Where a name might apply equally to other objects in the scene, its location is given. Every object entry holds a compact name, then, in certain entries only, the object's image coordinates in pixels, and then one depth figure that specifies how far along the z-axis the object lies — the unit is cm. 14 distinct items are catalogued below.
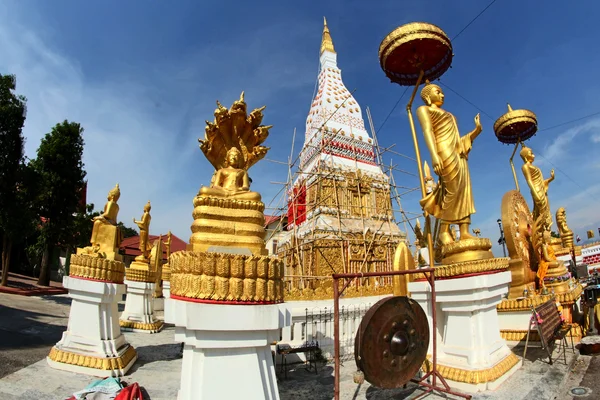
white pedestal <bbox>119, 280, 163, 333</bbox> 1081
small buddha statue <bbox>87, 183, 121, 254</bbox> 694
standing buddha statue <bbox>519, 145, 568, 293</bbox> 923
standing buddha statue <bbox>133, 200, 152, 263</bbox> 1200
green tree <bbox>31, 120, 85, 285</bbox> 1705
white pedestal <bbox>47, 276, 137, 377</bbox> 580
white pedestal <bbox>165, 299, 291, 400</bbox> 328
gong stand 383
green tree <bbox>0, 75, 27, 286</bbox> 1416
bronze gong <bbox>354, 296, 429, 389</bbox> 375
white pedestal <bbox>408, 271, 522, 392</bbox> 504
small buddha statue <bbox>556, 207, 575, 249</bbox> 1343
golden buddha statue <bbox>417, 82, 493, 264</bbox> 598
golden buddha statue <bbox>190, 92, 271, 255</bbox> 402
